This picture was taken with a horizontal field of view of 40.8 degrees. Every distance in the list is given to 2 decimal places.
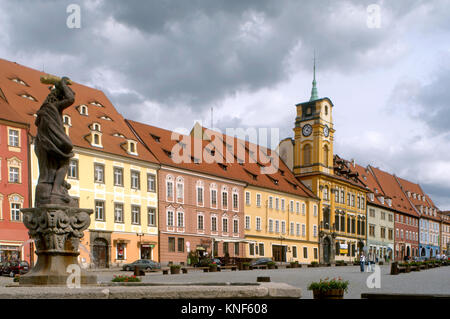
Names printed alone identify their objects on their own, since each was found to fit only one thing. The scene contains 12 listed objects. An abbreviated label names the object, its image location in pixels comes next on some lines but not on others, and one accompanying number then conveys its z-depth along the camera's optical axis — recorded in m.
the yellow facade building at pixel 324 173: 75.25
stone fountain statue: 11.84
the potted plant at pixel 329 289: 13.80
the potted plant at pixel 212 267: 40.72
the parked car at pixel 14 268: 32.97
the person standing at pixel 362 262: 38.64
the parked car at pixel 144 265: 42.41
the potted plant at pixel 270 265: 47.88
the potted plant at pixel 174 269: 37.78
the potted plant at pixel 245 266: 45.91
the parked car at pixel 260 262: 50.63
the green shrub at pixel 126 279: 15.51
